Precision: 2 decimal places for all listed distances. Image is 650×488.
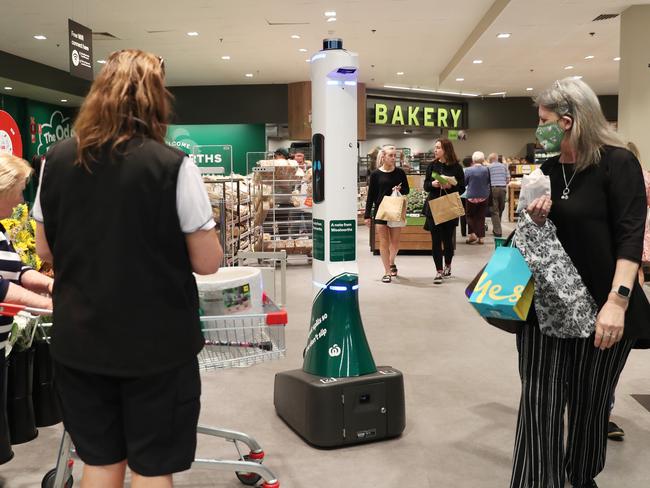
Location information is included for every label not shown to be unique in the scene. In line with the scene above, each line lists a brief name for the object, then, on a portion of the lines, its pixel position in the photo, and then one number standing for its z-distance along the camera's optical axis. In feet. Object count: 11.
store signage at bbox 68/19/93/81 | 26.02
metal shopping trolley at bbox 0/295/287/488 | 6.86
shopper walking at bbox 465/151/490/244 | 36.17
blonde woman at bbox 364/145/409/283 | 24.79
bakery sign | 62.69
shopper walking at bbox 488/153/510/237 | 42.01
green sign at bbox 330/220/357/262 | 10.21
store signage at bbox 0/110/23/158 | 16.01
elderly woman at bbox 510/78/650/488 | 6.84
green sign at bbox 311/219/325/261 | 10.26
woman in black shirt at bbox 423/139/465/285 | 24.21
